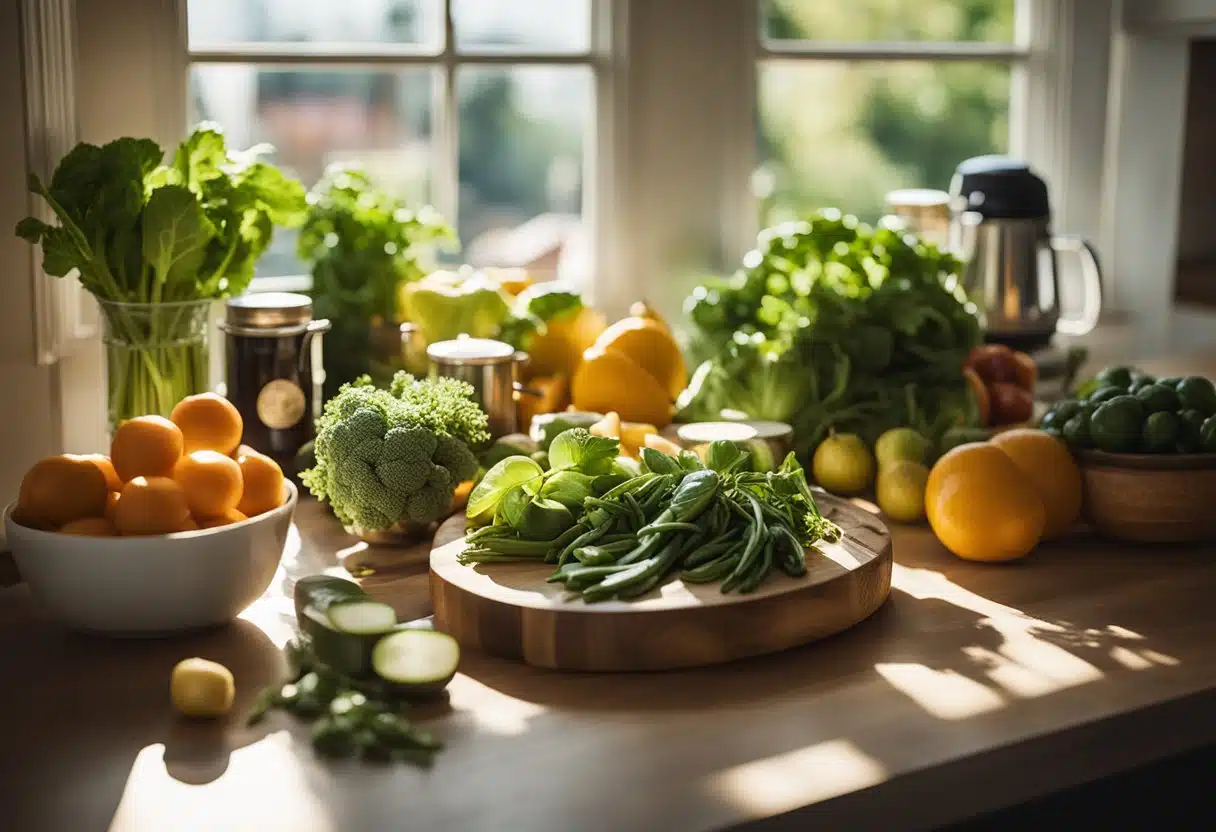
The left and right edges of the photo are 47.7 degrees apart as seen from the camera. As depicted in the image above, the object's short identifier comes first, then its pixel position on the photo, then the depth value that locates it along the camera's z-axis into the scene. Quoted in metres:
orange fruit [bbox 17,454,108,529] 1.24
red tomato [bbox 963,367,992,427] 1.99
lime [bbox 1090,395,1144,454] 1.60
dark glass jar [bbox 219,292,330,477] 1.69
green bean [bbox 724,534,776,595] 1.25
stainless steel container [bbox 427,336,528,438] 1.72
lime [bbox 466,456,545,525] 1.41
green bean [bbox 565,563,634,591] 1.26
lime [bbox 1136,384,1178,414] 1.61
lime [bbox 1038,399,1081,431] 1.66
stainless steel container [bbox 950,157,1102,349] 2.25
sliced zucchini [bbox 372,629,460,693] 1.15
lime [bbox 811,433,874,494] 1.78
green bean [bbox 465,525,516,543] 1.38
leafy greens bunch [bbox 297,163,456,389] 1.92
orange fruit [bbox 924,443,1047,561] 1.50
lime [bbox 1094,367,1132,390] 1.71
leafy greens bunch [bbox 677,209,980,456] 1.88
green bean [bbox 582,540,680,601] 1.24
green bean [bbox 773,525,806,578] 1.30
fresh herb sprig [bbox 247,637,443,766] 1.06
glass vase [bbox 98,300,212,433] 1.63
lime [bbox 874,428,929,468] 1.74
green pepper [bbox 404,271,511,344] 1.89
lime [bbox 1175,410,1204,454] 1.59
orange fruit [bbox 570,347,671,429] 1.90
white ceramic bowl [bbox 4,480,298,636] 1.21
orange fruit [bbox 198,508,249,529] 1.28
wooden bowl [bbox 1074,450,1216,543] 1.58
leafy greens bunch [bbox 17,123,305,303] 1.56
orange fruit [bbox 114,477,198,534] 1.21
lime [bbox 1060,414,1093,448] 1.63
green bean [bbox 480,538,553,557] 1.35
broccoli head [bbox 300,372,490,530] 1.49
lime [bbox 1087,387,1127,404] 1.65
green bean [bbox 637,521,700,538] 1.31
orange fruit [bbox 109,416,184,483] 1.27
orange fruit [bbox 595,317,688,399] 1.95
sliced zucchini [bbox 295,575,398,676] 1.16
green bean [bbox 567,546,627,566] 1.29
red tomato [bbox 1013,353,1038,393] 2.12
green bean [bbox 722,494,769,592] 1.26
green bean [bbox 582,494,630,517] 1.36
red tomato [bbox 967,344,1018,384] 2.10
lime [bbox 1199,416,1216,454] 1.58
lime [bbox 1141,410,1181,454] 1.59
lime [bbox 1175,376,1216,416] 1.61
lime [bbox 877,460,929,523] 1.67
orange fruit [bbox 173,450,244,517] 1.26
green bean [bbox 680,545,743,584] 1.28
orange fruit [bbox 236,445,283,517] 1.32
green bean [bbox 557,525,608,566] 1.32
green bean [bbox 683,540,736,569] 1.30
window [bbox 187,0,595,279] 2.05
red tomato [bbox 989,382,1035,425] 2.06
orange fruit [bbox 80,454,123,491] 1.29
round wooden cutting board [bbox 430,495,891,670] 1.22
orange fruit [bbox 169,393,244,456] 1.37
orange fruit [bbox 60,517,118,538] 1.22
